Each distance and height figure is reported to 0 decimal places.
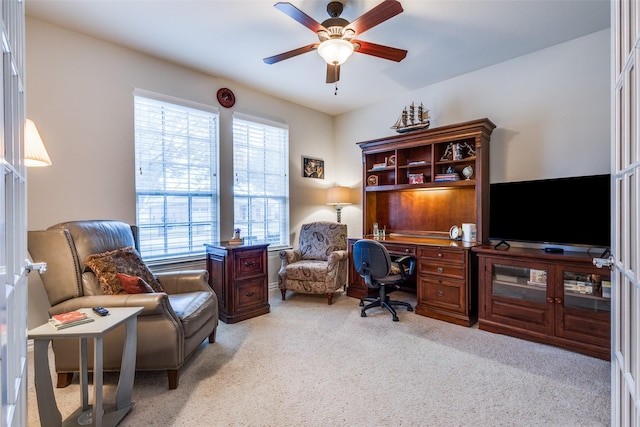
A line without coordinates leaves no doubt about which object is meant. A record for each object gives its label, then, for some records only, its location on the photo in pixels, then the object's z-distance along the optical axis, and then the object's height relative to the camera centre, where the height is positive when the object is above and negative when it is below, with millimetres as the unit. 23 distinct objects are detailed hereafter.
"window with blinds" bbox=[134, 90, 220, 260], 3223 +398
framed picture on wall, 4742 +682
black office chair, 3164 -635
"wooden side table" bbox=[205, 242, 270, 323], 3225 -753
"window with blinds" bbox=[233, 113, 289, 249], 4008 +436
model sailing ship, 3724 +1132
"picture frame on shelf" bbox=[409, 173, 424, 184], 3806 +404
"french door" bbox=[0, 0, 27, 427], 751 -60
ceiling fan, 1953 +1276
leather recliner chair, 1976 -625
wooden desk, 3104 -738
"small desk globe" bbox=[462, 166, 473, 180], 3462 +437
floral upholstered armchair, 3779 -688
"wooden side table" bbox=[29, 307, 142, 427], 1520 -883
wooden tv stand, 2432 -775
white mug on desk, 3453 -261
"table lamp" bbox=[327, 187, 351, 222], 4645 +220
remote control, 1720 -574
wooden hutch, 3201 +97
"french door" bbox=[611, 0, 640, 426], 960 -14
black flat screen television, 2539 -10
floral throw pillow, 2150 -428
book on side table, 1547 -571
